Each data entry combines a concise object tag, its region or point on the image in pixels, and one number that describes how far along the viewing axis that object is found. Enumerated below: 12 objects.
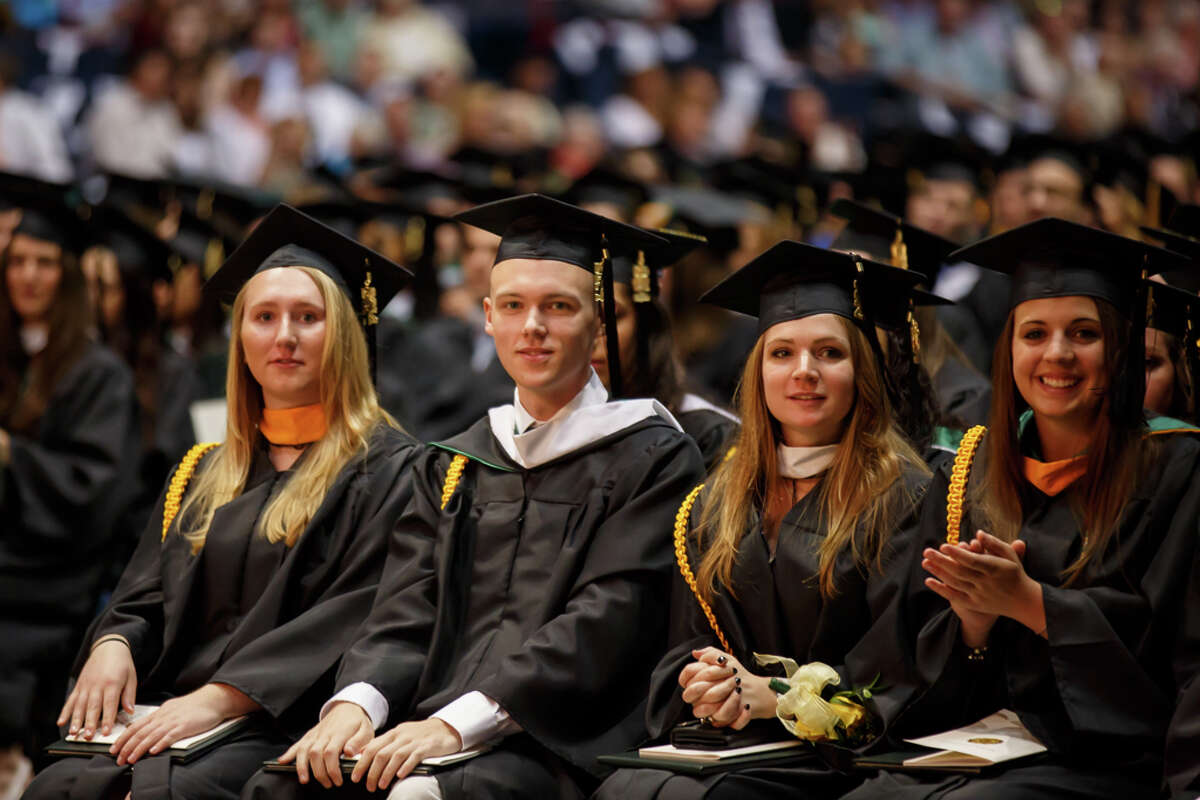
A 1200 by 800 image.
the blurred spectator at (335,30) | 26.17
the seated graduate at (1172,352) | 7.04
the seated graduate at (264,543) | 7.34
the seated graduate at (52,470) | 10.91
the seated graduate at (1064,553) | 5.97
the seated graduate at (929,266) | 9.43
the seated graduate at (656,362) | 9.08
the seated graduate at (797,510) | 6.74
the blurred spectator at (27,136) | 20.66
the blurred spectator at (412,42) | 26.50
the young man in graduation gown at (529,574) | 6.82
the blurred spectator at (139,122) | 21.48
